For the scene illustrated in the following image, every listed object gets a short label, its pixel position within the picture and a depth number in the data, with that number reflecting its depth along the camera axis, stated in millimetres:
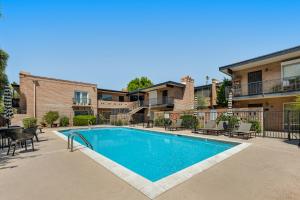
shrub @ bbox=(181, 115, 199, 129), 16700
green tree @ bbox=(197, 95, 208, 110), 25141
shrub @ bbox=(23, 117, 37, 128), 19595
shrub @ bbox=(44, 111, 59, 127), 22266
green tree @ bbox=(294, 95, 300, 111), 8338
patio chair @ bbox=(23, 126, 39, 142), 8701
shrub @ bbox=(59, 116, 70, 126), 23781
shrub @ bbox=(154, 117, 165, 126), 20809
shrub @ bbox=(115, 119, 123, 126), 24862
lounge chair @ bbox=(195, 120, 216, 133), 13445
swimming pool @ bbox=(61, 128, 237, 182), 6910
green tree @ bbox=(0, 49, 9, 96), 15312
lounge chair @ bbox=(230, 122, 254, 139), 11068
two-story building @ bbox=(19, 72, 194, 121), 22750
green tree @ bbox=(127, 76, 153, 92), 44841
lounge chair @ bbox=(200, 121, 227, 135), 12922
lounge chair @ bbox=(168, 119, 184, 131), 16527
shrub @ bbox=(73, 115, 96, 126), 24922
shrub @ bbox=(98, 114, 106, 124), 27327
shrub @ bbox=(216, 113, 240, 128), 13620
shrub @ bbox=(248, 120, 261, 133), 12639
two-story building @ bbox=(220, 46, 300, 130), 14039
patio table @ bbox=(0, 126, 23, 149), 8078
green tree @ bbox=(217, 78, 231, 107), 22078
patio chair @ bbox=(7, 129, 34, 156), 7445
